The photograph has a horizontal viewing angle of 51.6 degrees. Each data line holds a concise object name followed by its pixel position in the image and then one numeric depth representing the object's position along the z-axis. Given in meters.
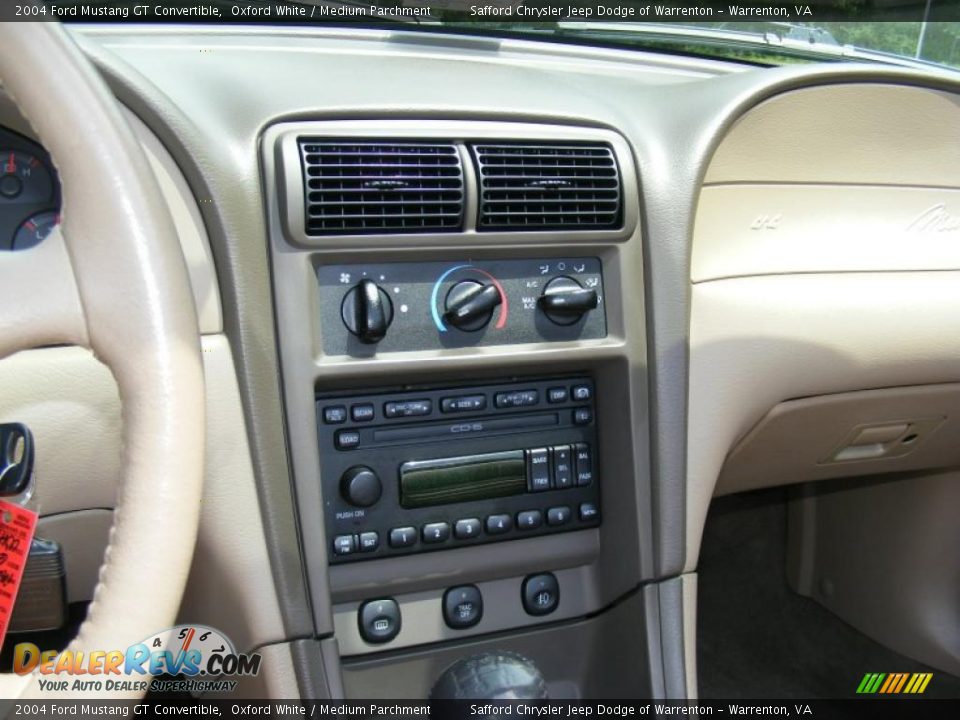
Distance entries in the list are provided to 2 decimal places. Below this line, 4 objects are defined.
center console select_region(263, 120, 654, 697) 1.22
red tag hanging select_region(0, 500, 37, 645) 0.77
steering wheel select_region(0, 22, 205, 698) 0.73
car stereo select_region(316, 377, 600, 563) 1.32
